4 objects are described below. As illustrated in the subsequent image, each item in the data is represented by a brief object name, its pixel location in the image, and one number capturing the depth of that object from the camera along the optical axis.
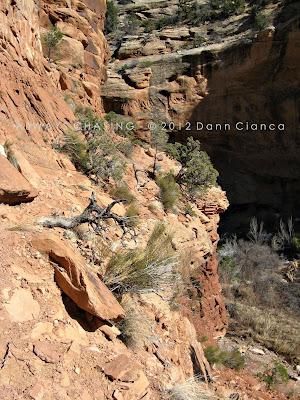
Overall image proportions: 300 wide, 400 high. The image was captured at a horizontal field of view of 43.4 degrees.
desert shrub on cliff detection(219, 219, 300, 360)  10.79
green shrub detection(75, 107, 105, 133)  8.01
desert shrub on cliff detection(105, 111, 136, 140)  12.96
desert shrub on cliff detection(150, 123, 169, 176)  11.84
